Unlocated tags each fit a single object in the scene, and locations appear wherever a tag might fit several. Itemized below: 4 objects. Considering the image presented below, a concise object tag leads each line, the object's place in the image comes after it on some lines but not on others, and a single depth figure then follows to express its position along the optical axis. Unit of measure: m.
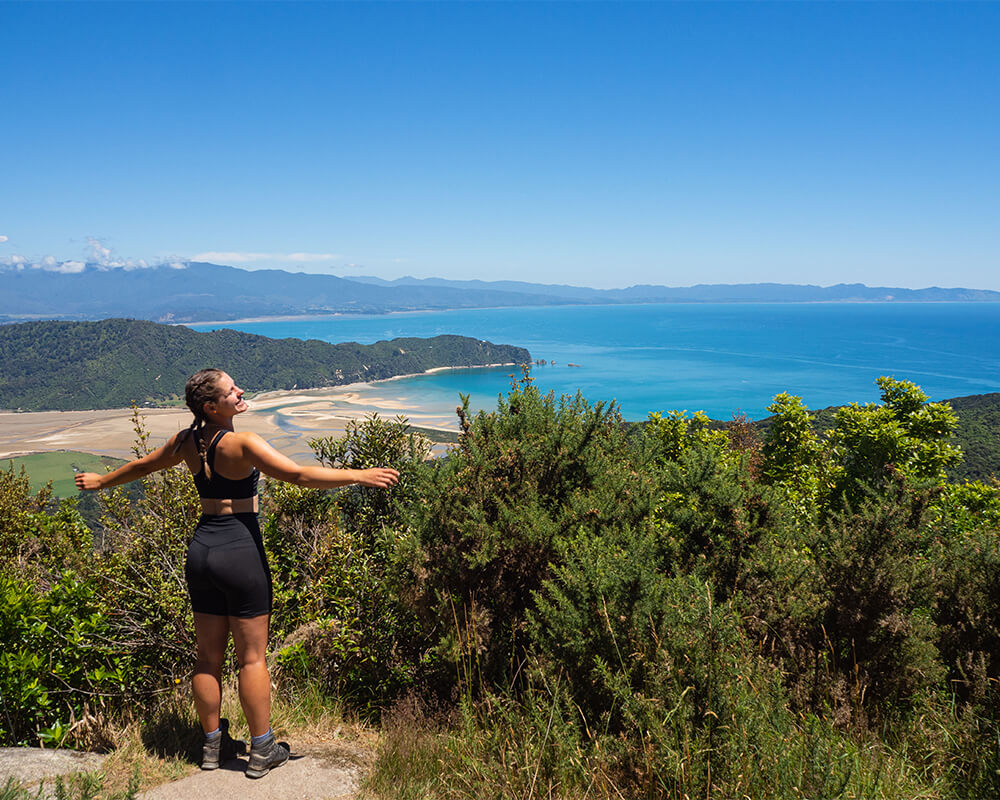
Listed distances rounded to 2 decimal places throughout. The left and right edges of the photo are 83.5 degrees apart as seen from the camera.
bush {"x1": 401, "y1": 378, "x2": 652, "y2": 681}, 3.43
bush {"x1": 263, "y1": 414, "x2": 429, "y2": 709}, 3.80
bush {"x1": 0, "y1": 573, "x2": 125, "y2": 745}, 2.98
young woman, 2.77
